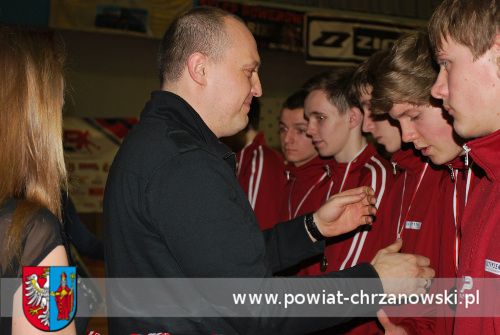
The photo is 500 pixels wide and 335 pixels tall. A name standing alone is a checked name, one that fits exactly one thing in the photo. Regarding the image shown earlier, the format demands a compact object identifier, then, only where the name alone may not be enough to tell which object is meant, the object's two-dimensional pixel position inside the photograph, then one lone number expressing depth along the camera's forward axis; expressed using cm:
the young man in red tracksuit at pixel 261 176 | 461
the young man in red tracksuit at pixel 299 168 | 369
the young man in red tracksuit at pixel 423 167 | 232
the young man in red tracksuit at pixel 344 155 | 300
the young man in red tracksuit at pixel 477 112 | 174
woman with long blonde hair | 156
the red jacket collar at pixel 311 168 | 393
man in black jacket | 170
